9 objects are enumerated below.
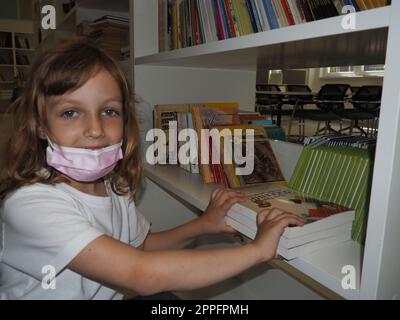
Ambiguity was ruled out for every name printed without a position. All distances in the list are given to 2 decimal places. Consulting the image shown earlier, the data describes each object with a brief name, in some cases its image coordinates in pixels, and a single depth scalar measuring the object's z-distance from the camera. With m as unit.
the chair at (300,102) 4.69
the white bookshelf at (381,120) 0.43
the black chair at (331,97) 5.07
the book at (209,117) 1.02
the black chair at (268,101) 5.51
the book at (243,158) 0.94
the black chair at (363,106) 4.30
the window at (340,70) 7.00
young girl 0.59
